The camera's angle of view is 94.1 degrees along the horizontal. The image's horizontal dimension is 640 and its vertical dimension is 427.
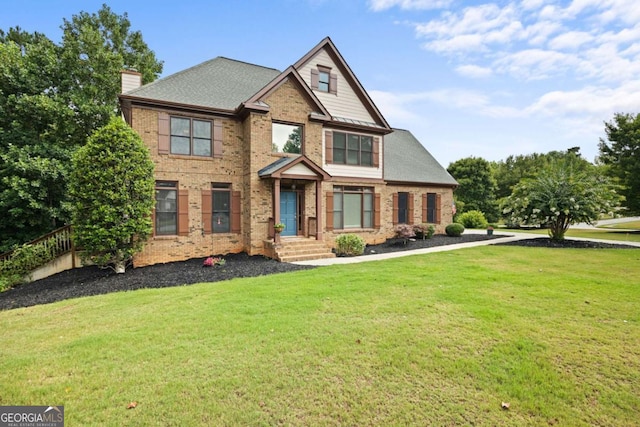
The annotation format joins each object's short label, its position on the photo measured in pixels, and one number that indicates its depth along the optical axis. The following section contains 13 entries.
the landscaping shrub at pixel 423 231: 16.62
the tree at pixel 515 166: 44.47
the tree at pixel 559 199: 14.50
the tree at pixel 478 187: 31.80
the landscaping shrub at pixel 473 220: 24.39
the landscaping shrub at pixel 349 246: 12.55
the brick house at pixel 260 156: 11.25
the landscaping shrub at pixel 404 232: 14.81
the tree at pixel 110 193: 9.05
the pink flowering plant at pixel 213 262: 10.38
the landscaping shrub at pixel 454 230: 17.88
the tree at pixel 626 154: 22.64
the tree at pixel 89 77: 15.60
